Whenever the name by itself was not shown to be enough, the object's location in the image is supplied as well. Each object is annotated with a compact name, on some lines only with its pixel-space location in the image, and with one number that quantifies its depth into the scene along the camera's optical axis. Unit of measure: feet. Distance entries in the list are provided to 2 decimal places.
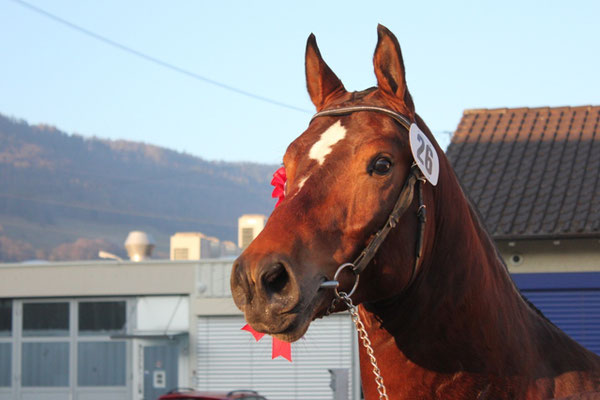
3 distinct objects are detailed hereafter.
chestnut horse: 8.38
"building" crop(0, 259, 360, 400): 86.12
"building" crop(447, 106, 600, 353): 49.37
